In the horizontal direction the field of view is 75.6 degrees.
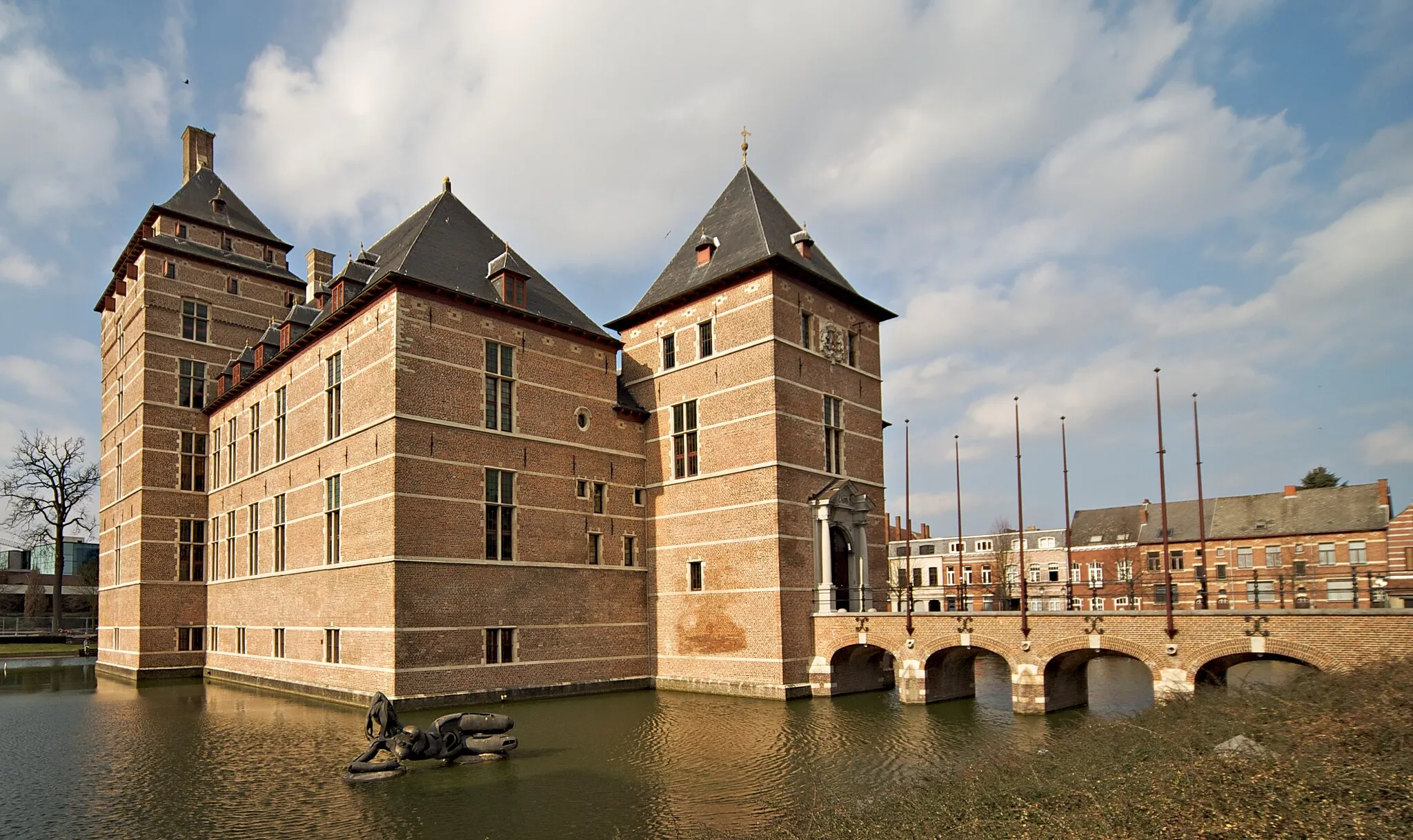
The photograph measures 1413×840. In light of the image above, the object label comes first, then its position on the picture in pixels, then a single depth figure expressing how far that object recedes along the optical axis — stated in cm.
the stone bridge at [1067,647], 1535
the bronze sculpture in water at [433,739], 1429
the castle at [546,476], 2200
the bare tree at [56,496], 4566
